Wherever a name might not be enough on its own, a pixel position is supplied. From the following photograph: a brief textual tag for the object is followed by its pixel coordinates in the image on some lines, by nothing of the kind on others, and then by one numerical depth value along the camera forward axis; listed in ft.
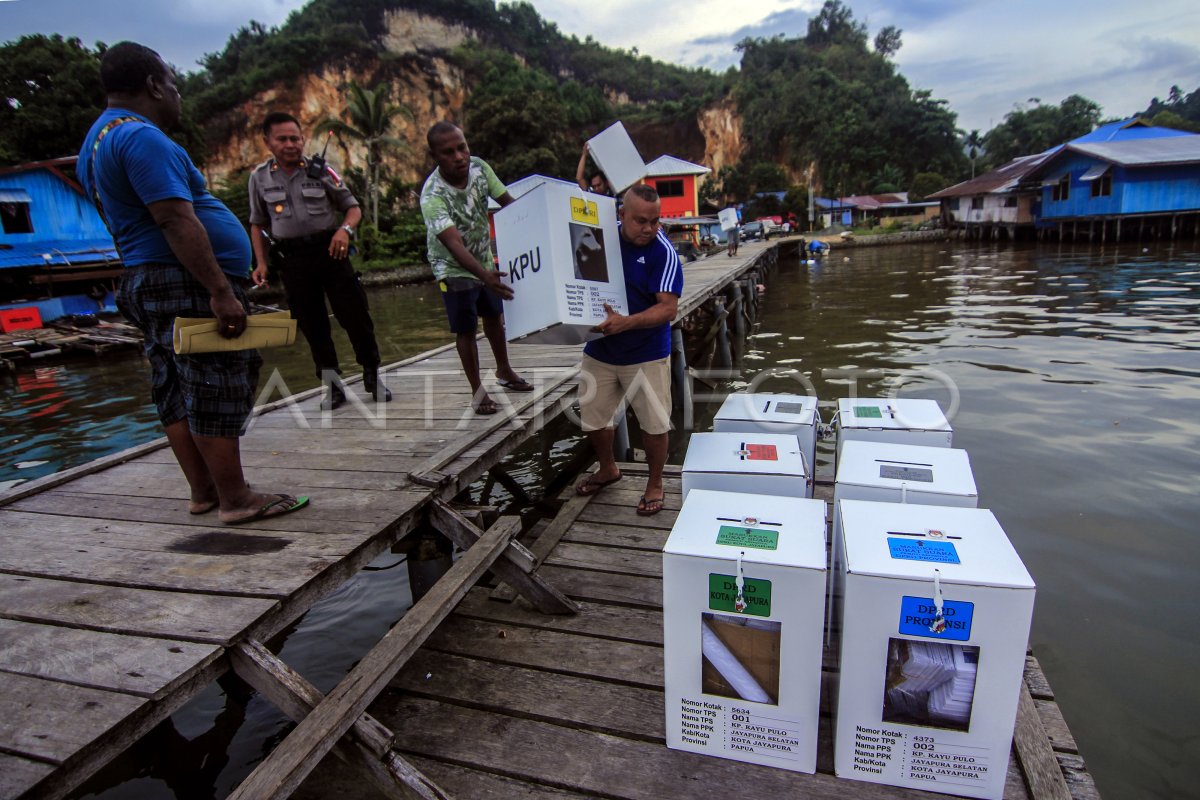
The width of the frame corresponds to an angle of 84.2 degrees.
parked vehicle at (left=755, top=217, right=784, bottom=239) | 134.70
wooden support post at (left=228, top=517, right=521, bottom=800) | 6.07
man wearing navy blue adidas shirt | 11.14
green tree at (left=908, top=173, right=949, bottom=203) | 168.04
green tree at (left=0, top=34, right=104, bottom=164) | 82.33
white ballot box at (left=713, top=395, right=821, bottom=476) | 11.25
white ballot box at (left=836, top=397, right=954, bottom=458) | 10.07
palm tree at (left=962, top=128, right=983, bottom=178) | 222.42
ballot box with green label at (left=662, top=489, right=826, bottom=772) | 6.40
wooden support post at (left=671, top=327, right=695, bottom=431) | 28.91
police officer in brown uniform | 13.83
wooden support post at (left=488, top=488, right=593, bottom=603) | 10.81
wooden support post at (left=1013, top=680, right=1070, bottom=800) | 6.49
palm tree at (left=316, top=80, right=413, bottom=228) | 116.37
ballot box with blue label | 5.91
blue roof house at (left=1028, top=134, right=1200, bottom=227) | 90.17
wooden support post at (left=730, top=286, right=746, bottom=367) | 43.78
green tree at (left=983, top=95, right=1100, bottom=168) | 174.09
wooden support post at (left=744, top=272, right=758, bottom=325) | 52.26
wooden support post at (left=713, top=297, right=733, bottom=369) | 37.35
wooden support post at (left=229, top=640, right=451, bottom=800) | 6.77
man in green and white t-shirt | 13.16
